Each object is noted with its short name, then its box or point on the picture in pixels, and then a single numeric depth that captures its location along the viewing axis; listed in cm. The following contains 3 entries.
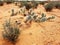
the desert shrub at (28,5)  402
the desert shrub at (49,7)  395
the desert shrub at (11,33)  212
